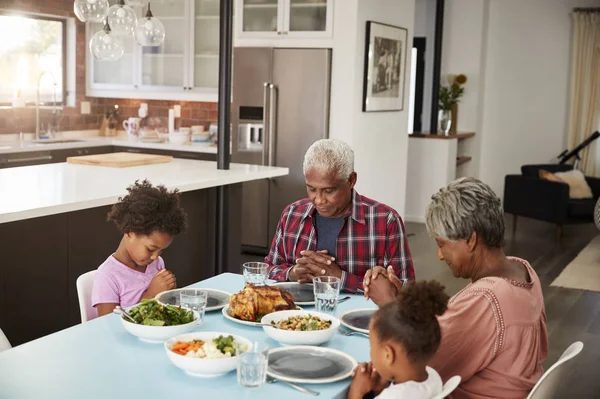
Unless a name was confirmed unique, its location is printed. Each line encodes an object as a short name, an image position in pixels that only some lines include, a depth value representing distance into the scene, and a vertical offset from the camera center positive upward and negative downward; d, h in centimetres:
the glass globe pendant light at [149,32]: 416 +39
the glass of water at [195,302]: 232 -60
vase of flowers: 915 +13
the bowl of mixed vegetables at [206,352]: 188 -62
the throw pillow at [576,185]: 834 -75
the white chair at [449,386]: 172 -63
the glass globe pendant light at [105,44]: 388 +29
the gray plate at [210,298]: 248 -64
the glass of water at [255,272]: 259 -56
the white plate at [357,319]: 232 -66
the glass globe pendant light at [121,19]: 386 +42
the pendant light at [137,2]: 396 +52
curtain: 944 +36
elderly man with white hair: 284 -49
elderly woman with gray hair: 198 -50
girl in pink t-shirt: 259 -50
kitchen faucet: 739 -16
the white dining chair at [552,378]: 183 -64
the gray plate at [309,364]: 191 -67
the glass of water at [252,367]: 181 -62
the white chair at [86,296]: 264 -67
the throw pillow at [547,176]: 836 -66
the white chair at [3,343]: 218 -69
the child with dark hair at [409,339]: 174 -52
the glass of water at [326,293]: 244 -59
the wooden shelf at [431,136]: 860 -27
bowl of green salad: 213 -62
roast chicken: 237 -61
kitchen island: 359 -67
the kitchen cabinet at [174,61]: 753 +43
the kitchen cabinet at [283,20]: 646 +75
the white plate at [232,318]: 232 -65
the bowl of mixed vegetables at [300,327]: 215 -63
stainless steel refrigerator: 647 -10
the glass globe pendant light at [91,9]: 359 +43
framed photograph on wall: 661 +39
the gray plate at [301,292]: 263 -65
